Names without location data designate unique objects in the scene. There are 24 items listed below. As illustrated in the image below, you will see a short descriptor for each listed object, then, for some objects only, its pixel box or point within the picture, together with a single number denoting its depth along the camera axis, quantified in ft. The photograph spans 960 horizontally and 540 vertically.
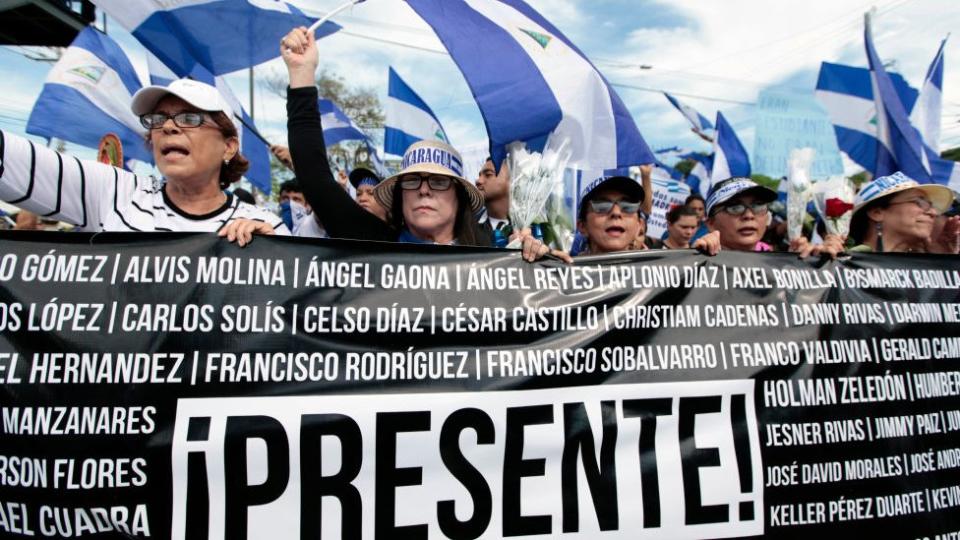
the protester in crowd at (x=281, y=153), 16.43
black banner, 5.88
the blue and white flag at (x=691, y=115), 37.47
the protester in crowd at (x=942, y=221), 11.52
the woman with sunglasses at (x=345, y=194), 8.07
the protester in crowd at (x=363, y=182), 16.29
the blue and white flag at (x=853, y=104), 19.20
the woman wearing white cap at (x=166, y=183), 6.71
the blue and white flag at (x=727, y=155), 25.08
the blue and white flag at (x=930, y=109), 18.13
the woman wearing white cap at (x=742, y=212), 9.96
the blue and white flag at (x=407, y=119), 19.93
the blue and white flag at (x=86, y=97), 13.88
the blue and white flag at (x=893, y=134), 14.24
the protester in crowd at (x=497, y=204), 12.61
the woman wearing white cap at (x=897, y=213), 9.96
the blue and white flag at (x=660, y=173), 27.85
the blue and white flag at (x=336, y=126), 24.91
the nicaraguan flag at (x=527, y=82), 9.00
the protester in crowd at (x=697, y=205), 18.75
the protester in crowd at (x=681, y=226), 17.07
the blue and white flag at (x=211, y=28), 9.55
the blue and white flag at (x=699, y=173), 35.87
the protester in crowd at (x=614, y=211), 8.71
